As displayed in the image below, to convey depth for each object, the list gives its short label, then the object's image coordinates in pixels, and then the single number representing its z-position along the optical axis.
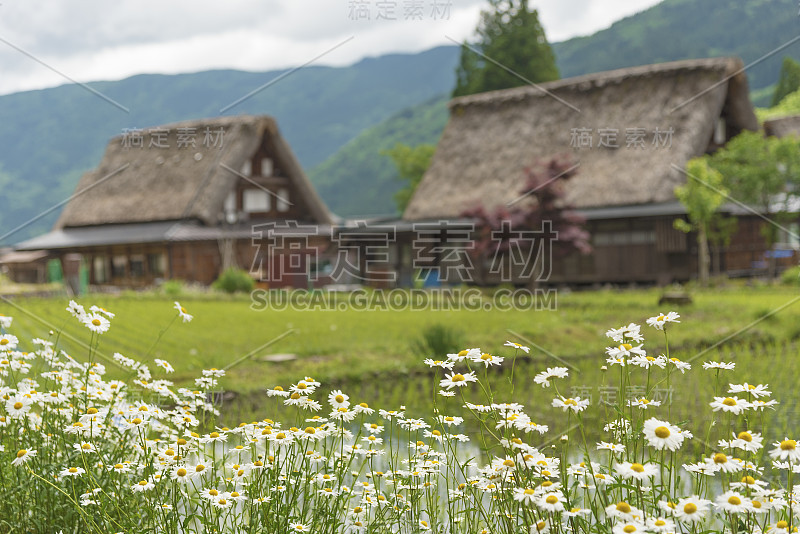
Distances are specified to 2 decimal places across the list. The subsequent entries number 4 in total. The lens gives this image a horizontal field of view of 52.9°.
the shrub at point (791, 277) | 14.71
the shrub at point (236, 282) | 15.82
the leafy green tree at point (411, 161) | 27.23
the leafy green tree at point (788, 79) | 37.56
